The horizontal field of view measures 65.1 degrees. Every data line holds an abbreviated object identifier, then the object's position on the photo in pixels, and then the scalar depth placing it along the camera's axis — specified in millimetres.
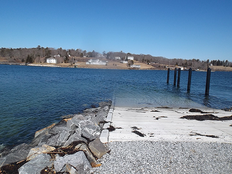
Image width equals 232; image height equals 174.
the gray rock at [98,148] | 4918
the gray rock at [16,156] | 5170
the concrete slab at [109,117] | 8291
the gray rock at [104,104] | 14919
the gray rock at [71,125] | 7333
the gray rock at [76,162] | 4359
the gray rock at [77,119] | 7595
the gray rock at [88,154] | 4582
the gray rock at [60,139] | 6098
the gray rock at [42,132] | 8017
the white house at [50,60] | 156500
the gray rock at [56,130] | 7185
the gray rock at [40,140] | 6523
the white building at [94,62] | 116862
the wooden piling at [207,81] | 24308
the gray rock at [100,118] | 8373
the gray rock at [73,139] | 5914
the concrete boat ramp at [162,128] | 6246
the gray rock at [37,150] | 5232
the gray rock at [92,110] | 12950
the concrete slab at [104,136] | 5836
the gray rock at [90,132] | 6191
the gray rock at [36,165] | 4449
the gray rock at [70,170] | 4234
